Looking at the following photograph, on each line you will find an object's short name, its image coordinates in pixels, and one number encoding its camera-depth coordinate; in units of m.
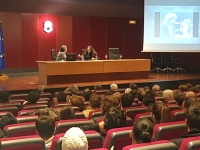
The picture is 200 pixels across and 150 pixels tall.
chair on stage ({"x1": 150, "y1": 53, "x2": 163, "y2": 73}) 14.10
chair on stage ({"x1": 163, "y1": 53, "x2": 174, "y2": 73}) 14.05
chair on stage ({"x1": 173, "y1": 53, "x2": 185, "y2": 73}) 14.02
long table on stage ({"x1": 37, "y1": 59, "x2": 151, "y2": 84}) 8.84
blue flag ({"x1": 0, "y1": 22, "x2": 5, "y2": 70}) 10.34
